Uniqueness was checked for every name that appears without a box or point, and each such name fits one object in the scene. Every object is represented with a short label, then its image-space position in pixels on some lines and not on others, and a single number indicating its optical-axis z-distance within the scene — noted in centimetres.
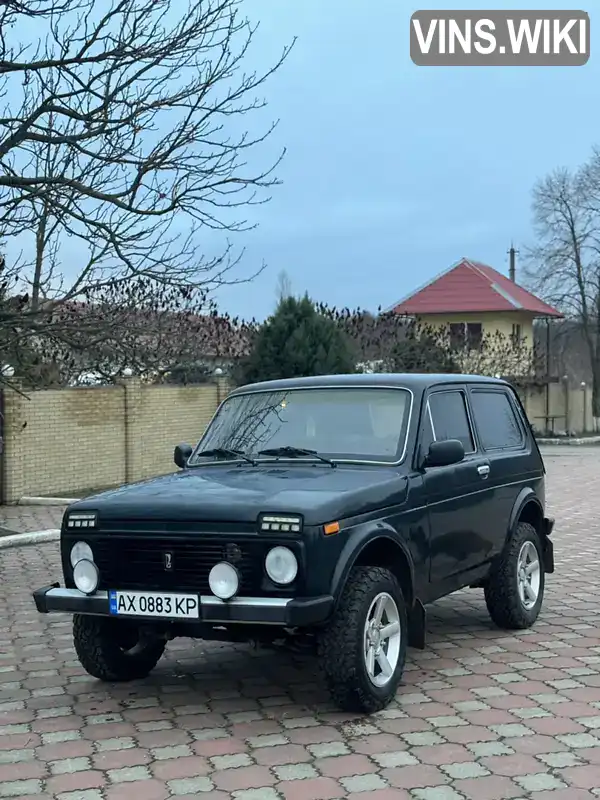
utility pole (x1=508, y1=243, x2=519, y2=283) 6512
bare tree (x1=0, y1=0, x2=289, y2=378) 1077
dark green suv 498
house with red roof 4619
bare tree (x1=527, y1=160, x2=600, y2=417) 4697
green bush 1980
